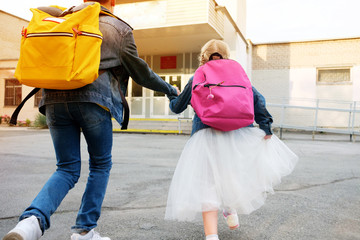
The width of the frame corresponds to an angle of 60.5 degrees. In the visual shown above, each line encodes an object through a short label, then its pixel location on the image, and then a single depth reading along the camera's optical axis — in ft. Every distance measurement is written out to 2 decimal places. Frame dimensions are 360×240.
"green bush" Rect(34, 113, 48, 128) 52.87
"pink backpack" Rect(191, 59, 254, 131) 6.37
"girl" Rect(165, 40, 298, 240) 6.46
